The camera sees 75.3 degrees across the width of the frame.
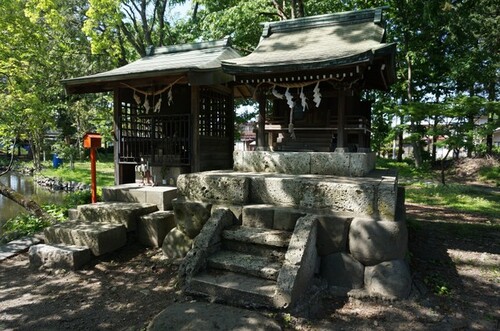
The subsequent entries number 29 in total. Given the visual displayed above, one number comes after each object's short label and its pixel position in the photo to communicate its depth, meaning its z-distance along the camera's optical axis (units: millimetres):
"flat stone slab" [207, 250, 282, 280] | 4285
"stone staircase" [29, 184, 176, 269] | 5562
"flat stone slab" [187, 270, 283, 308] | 3912
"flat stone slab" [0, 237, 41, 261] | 6184
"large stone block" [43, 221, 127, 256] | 5674
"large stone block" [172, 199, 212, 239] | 5613
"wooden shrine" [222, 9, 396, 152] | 6160
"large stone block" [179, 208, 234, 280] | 4523
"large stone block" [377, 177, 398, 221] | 4578
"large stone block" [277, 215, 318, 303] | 3883
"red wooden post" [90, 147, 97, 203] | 7933
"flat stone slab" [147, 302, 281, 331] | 3436
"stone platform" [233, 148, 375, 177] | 6207
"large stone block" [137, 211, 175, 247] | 6195
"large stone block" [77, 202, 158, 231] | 6254
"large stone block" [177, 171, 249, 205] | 5586
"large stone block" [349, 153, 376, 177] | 6145
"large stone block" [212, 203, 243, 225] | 5469
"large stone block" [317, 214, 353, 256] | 4766
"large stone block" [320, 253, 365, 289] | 4652
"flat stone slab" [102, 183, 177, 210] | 6918
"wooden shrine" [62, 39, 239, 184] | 7691
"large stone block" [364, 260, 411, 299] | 4383
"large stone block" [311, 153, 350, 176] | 6258
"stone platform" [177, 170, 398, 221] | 4715
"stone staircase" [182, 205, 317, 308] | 3975
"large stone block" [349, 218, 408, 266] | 4496
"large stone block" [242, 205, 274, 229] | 5188
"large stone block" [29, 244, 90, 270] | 5406
